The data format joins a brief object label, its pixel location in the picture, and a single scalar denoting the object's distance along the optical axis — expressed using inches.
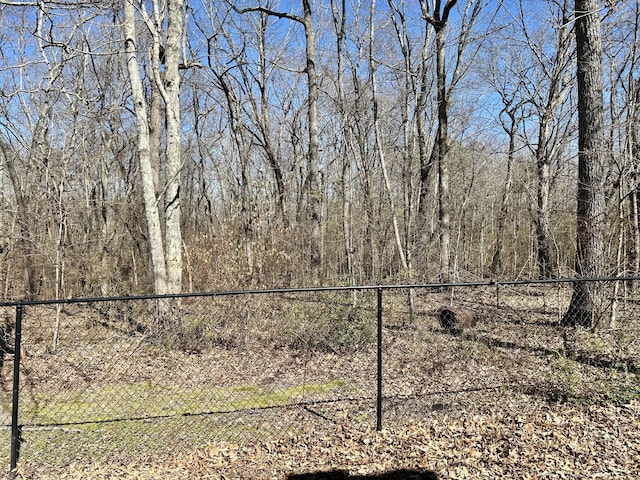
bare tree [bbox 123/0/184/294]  283.4
